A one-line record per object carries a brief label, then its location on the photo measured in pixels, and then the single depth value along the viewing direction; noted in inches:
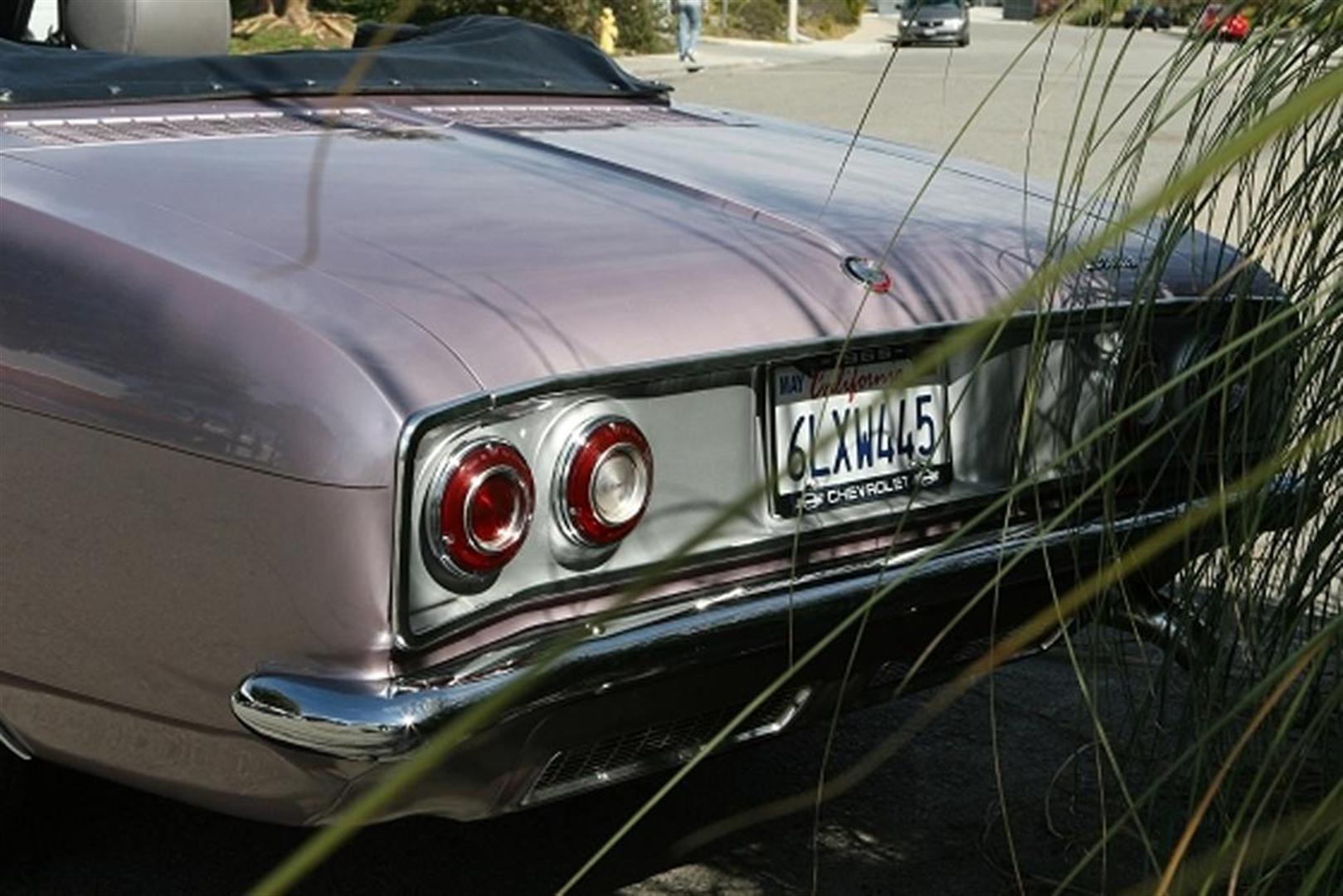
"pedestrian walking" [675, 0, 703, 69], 1018.1
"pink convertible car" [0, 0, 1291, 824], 92.9
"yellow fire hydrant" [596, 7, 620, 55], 1071.0
